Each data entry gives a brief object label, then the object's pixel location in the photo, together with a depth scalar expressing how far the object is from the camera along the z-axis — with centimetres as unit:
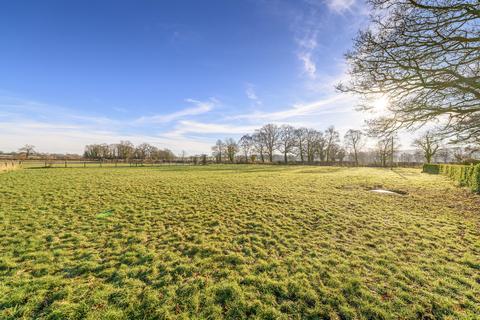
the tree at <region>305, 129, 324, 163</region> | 5803
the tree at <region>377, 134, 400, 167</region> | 4583
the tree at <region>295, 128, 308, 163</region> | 5900
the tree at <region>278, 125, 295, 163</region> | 5909
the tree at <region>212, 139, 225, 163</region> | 6712
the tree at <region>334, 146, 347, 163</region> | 6007
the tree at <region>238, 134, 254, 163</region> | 6689
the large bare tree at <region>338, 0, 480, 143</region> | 582
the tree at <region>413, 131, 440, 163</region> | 3819
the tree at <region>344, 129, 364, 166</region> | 5497
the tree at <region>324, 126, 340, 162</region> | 5706
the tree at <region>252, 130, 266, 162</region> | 6231
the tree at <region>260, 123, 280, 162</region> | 6000
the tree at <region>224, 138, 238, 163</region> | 6100
